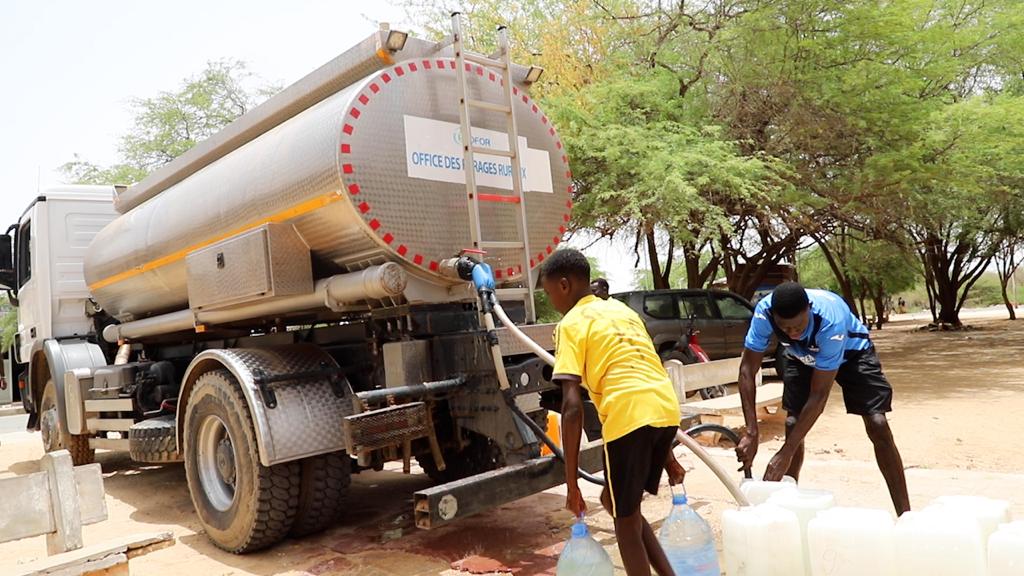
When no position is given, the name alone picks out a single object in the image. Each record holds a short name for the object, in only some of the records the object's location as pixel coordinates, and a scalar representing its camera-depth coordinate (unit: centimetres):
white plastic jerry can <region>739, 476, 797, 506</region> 325
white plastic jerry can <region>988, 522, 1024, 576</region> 230
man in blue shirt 366
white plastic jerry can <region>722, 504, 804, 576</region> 282
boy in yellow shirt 285
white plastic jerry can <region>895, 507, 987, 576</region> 242
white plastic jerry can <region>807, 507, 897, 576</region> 257
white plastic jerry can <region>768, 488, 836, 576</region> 290
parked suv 1099
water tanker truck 417
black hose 400
